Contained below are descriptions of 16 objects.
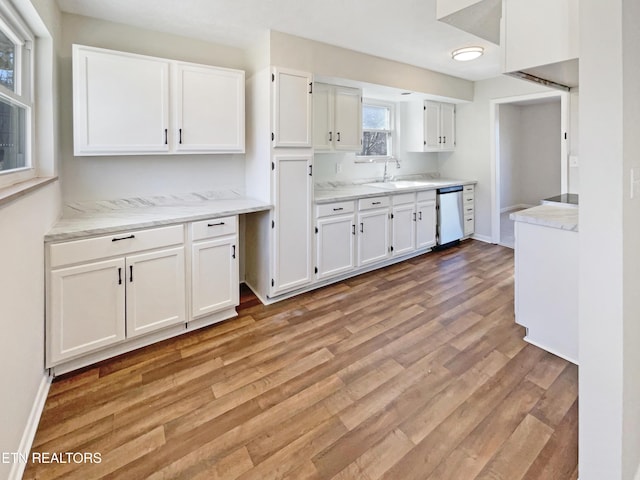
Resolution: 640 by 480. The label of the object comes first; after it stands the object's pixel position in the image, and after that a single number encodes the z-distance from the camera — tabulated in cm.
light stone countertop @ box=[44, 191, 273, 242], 218
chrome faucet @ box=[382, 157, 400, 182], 505
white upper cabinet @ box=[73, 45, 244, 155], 242
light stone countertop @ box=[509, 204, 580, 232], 217
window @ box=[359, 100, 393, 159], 483
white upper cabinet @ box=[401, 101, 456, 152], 495
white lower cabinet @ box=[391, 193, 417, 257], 419
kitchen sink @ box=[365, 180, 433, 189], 449
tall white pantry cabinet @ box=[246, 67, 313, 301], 302
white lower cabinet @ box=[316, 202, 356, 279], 349
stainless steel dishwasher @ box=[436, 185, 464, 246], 479
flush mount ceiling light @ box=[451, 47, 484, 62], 350
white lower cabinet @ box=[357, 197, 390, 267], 383
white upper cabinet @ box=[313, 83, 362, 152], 363
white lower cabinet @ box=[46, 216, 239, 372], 209
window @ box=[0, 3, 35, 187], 174
